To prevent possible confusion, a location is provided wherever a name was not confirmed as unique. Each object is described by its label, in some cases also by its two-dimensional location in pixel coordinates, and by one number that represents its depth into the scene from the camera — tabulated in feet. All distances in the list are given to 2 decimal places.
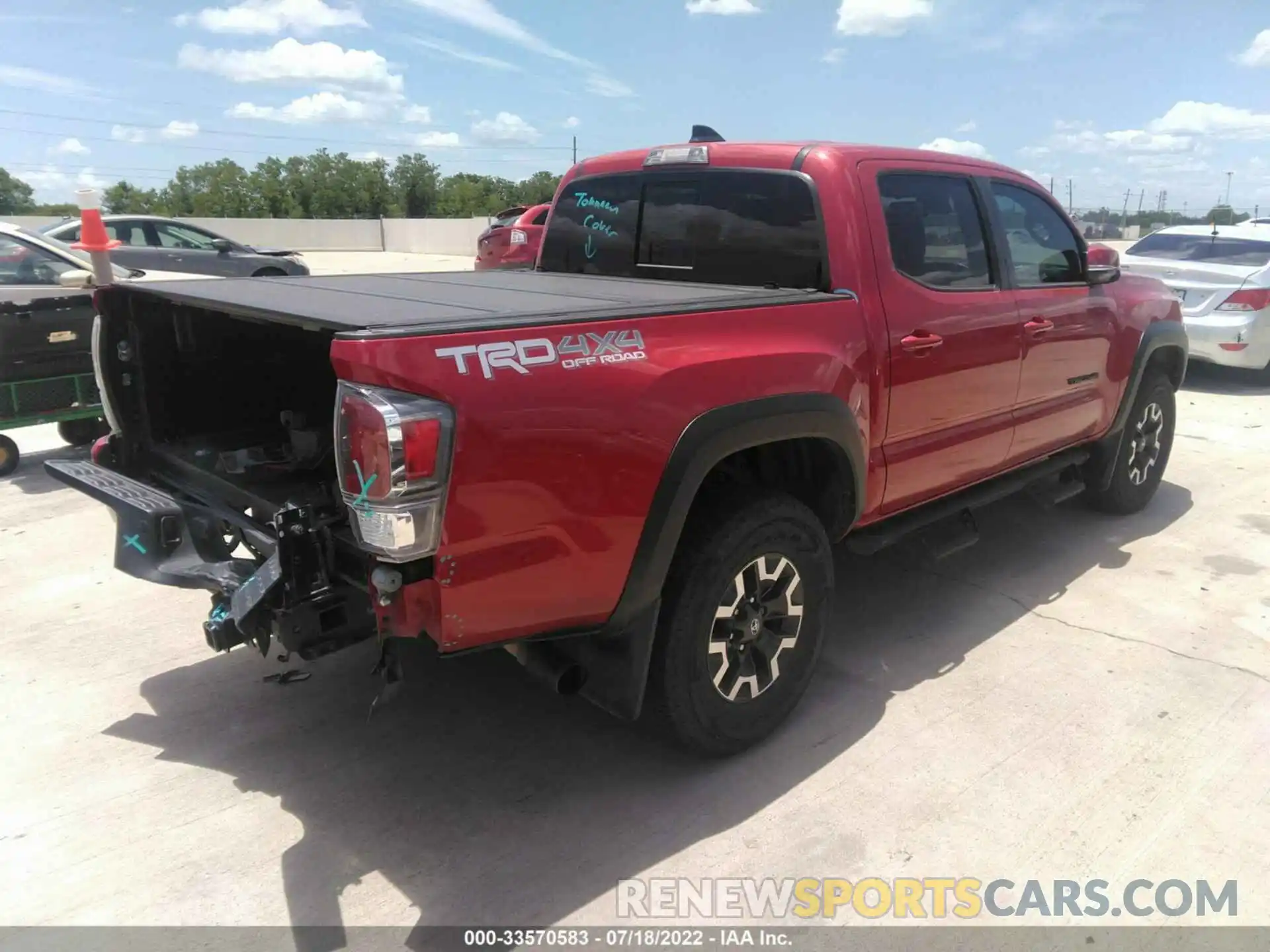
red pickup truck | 7.66
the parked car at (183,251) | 43.37
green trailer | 20.84
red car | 48.57
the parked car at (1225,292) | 30.96
